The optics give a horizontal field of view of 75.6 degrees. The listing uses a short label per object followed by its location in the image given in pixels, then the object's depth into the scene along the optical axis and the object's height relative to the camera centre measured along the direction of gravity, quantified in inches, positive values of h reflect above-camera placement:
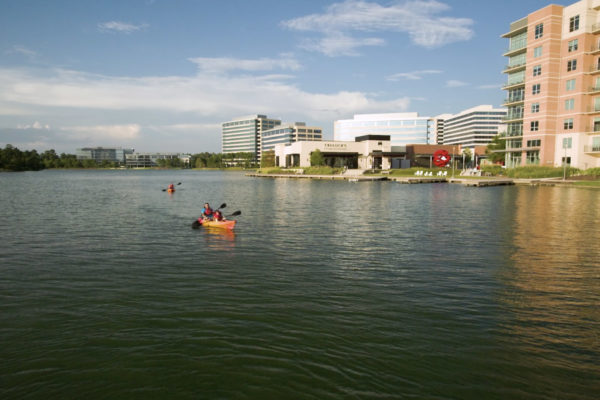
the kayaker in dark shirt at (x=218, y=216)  978.1 -112.8
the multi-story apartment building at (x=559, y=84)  2623.0 +644.0
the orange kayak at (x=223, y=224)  948.6 -130.3
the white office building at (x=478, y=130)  7829.7 +864.5
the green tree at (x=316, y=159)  5081.2 +170.2
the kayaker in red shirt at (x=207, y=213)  1032.2 -111.7
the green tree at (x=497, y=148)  3903.1 +252.6
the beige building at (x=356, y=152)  5438.0 +283.0
